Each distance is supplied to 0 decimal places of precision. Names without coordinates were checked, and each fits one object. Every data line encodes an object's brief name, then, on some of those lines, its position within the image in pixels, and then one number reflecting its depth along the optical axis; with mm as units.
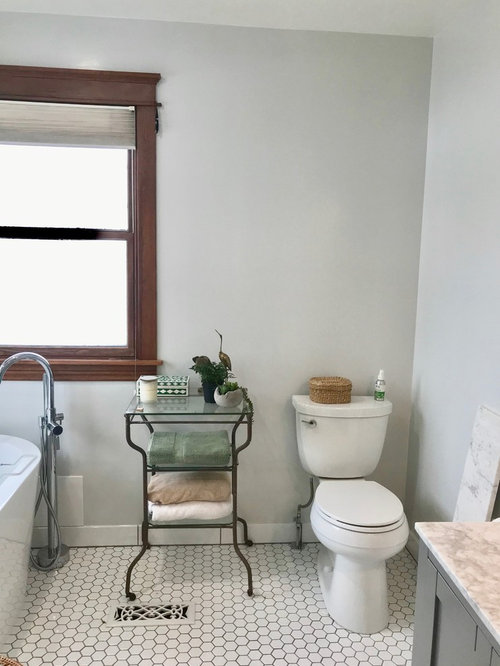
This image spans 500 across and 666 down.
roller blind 2289
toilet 1939
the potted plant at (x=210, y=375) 2270
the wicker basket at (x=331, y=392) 2340
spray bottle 2422
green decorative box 2328
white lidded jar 2242
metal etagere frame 2129
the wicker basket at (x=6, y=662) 1151
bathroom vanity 974
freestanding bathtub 1830
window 2295
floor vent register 2033
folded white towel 2121
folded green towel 2127
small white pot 2227
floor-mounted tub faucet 2295
